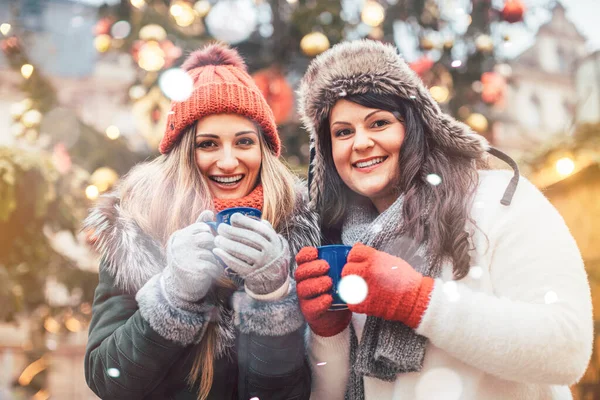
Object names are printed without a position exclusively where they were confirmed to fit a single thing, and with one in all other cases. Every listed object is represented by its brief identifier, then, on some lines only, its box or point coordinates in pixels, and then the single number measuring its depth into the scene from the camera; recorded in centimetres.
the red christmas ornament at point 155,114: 319
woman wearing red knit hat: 129
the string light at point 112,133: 339
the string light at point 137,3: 326
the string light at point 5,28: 314
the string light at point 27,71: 323
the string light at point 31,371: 466
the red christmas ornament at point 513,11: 305
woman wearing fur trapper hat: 118
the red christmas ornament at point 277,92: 292
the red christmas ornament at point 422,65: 307
